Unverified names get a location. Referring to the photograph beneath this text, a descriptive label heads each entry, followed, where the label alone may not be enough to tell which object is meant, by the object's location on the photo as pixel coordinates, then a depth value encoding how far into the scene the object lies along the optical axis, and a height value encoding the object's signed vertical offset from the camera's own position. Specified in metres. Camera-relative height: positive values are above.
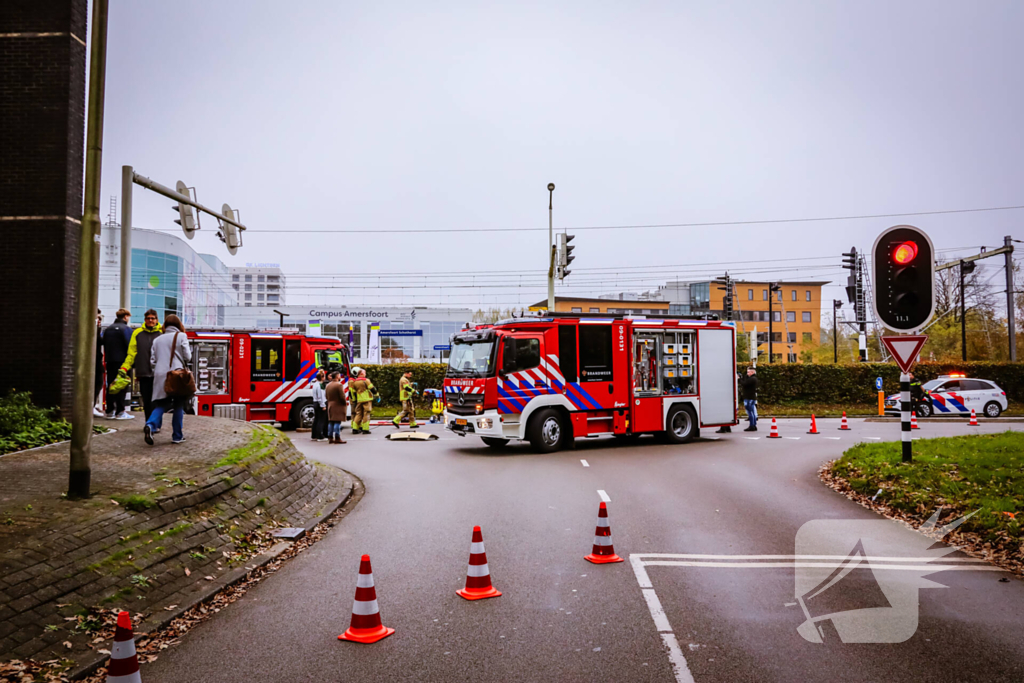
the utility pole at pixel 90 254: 7.43 +1.17
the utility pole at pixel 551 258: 28.28 +4.14
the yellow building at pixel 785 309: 107.06 +8.50
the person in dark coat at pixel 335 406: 19.64 -0.95
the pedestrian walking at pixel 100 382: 15.04 -0.22
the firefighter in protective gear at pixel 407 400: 25.84 -1.05
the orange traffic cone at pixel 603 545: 7.30 -1.73
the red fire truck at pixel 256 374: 23.11 -0.11
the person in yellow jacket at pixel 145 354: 12.10 +0.28
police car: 31.55 -1.35
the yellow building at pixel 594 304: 99.19 +8.50
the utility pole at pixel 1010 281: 34.81 +3.91
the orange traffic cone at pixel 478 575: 6.17 -1.70
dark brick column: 12.99 +3.06
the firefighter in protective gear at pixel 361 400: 22.66 -0.91
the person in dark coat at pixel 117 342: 13.73 +0.53
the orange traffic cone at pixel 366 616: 5.18 -1.71
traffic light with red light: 11.16 +1.31
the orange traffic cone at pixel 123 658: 3.74 -1.42
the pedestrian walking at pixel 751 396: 24.22 -0.93
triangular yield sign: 11.24 +0.27
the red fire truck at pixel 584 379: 17.27 -0.27
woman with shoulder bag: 10.58 -0.14
